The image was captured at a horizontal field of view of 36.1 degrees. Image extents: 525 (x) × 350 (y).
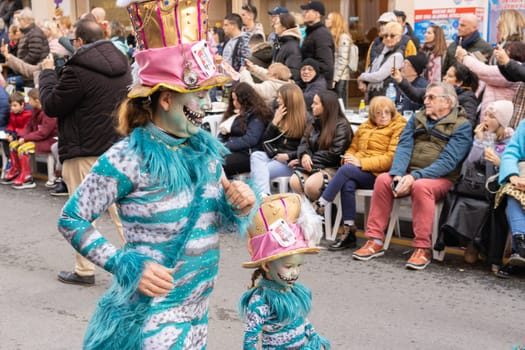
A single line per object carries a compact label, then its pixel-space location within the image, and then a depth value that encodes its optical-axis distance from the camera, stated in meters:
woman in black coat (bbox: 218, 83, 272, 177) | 9.31
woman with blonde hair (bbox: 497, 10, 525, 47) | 9.71
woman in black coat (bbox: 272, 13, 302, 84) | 10.95
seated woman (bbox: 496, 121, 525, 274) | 6.74
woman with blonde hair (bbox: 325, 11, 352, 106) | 12.57
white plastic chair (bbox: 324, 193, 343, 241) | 8.24
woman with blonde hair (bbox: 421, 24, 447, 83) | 10.38
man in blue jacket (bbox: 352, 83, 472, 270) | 7.41
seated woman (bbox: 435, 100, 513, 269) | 7.13
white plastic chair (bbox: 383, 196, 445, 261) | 7.51
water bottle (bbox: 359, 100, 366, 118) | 9.76
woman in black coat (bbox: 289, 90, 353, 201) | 8.39
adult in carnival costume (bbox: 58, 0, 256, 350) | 3.20
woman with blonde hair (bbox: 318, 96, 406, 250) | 8.03
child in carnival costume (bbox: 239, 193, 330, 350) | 4.22
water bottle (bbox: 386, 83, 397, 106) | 9.91
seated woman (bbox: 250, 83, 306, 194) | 8.91
